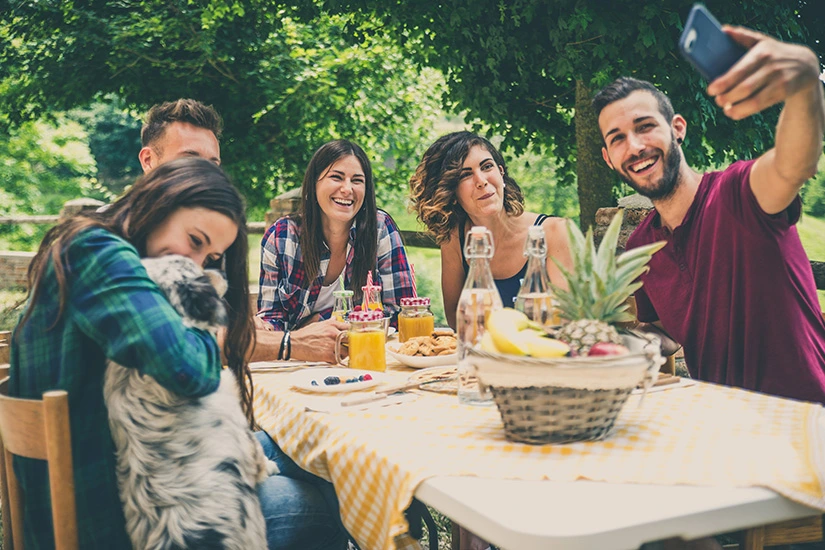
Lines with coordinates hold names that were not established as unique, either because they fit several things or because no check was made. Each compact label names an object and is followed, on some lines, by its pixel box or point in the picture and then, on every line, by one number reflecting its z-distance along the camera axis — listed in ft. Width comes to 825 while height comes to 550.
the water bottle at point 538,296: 5.90
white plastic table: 3.23
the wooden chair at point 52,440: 4.23
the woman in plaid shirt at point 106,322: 4.55
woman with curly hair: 10.41
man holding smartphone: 6.97
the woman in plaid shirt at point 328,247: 10.16
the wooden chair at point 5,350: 6.84
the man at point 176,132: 10.71
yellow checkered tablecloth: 3.91
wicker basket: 4.11
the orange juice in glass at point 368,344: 6.91
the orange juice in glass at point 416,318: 7.86
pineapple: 4.37
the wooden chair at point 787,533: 5.23
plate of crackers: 6.98
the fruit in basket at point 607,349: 4.18
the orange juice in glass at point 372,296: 7.48
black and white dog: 4.58
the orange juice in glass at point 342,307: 8.16
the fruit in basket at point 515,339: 4.21
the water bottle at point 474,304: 5.57
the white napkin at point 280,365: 7.40
